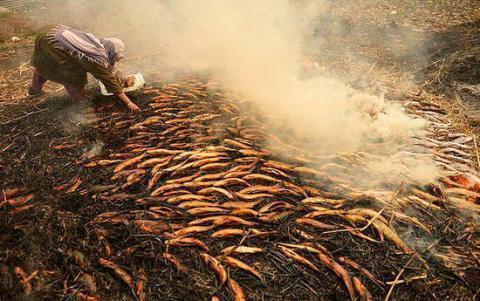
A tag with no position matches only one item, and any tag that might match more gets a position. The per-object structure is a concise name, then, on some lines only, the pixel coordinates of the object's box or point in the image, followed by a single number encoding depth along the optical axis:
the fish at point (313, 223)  2.21
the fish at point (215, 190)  2.41
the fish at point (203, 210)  2.27
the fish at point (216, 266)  1.91
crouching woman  3.21
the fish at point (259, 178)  2.55
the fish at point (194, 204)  2.31
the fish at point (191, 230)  2.13
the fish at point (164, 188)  2.40
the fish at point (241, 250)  2.04
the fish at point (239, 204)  2.32
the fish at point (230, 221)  2.19
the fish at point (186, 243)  2.06
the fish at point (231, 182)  2.50
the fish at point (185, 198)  2.35
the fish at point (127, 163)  2.62
